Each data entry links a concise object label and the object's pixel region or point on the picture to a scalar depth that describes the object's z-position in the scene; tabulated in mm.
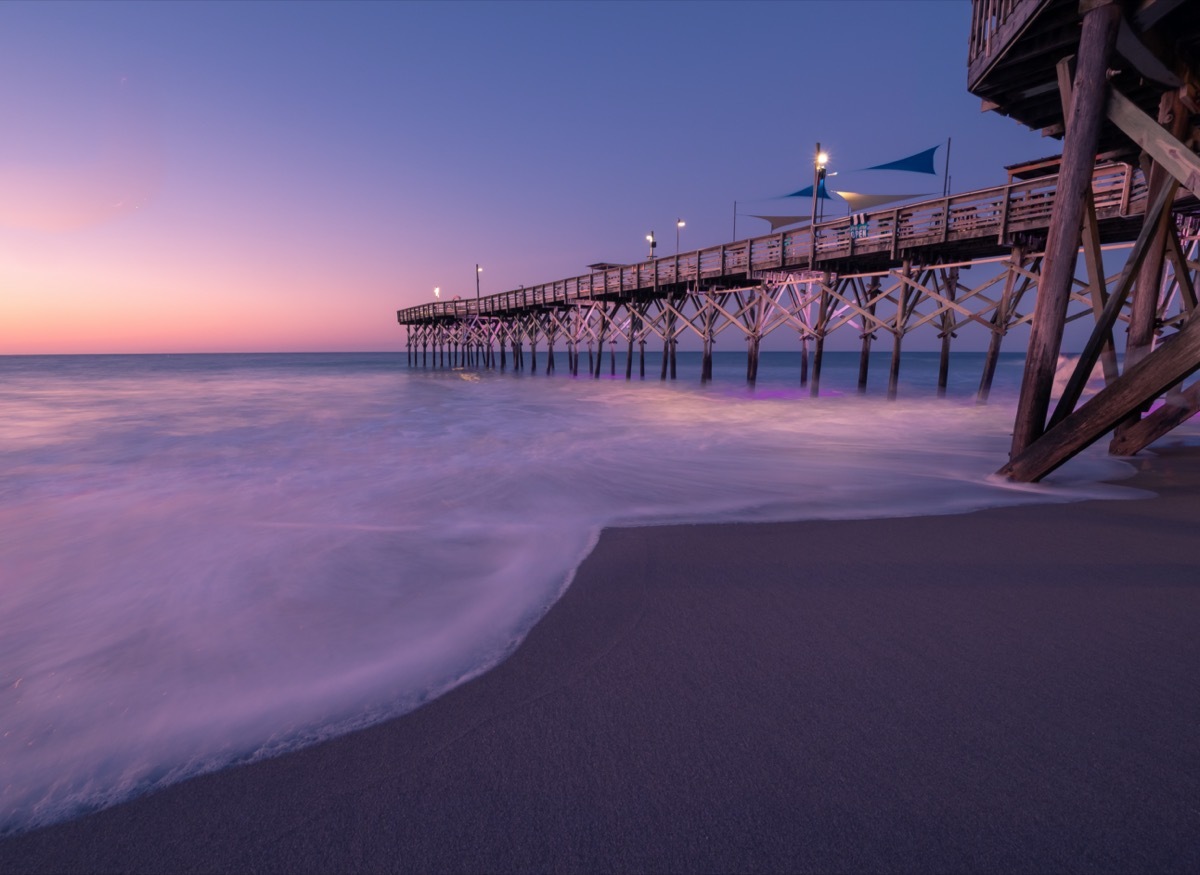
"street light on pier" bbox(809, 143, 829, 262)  16281
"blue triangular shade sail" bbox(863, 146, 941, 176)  20453
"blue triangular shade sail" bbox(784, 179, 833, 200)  24844
